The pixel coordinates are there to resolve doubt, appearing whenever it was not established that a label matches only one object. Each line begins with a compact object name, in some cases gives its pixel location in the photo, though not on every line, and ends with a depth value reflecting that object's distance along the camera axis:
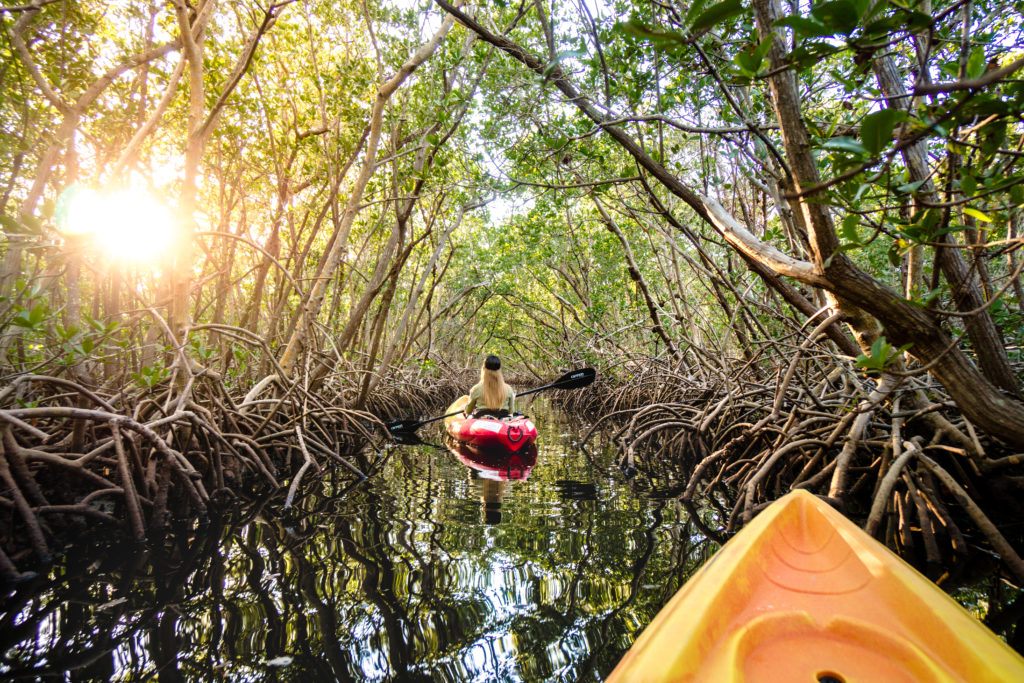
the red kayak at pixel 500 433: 5.63
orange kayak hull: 1.27
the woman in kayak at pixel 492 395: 6.71
